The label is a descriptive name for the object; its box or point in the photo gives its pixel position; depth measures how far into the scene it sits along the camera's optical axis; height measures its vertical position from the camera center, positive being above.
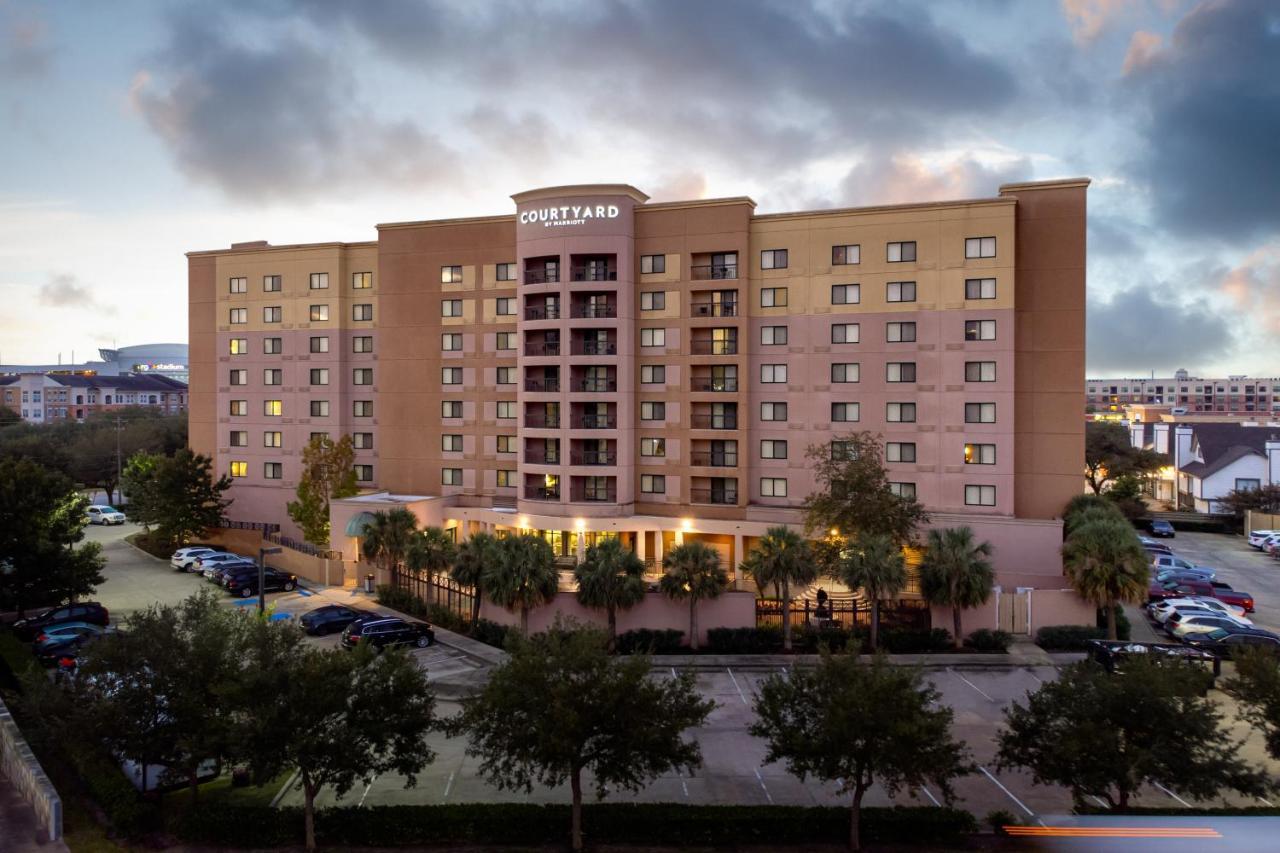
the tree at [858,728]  19.61 -7.23
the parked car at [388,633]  37.37 -9.46
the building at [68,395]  160.62 +5.88
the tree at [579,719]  20.17 -7.23
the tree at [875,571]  35.97 -6.15
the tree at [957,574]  37.12 -6.44
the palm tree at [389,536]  45.12 -6.01
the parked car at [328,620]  40.00 -9.52
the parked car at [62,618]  38.88 -9.41
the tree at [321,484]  54.88 -3.86
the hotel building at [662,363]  47.03 +4.36
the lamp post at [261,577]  38.12 -7.23
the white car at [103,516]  75.00 -8.34
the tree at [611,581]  36.78 -6.82
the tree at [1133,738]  19.62 -7.48
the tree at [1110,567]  36.72 -6.00
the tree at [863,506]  40.97 -3.79
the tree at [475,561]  38.25 -6.26
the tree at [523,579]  36.88 -6.78
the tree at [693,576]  37.28 -6.67
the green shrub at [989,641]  37.69 -9.61
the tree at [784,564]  36.72 -6.01
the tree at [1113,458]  78.56 -2.33
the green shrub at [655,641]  37.69 -9.77
